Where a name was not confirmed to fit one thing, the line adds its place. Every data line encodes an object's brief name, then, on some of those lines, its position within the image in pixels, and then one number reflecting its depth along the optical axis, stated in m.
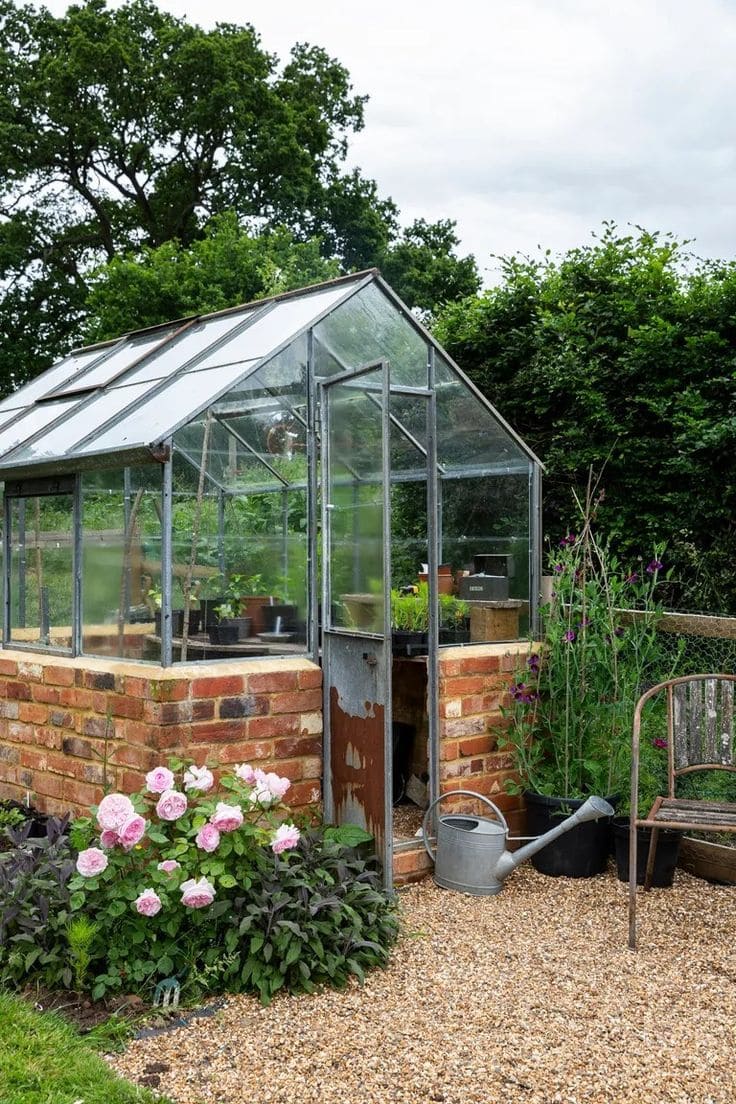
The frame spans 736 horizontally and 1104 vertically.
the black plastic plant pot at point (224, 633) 4.43
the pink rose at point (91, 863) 3.48
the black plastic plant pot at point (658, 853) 4.63
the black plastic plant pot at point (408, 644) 4.91
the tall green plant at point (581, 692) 5.01
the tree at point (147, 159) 17.84
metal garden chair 4.43
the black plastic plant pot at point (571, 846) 4.83
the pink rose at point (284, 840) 3.73
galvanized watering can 4.55
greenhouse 4.36
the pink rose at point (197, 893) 3.43
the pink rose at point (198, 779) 3.79
